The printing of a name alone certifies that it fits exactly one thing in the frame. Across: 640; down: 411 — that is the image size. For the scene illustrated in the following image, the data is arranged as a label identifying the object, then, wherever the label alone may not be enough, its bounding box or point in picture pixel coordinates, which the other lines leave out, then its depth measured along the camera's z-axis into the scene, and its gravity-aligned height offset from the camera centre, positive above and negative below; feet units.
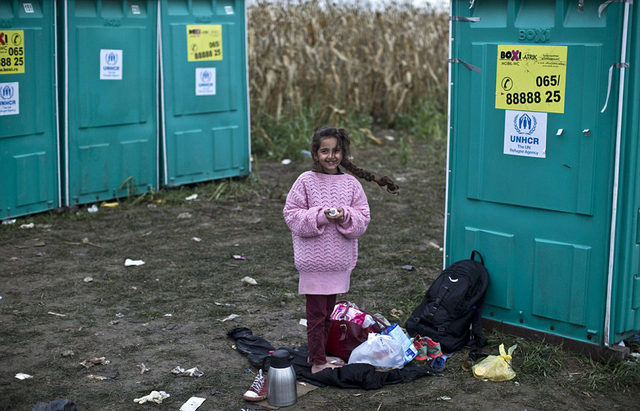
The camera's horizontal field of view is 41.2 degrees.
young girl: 16.52 -2.48
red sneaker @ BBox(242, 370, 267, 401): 16.05 -5.73
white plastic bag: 17.22 -5.31
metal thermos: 15.72 -5.37
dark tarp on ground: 16.70 -5.66
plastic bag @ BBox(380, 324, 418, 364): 17.47 -5.18
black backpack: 18.28 -4.74
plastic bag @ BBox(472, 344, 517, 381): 16.98 -5.56
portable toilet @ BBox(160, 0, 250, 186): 33.32 -0.06
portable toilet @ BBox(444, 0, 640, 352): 16.69 -1.49
